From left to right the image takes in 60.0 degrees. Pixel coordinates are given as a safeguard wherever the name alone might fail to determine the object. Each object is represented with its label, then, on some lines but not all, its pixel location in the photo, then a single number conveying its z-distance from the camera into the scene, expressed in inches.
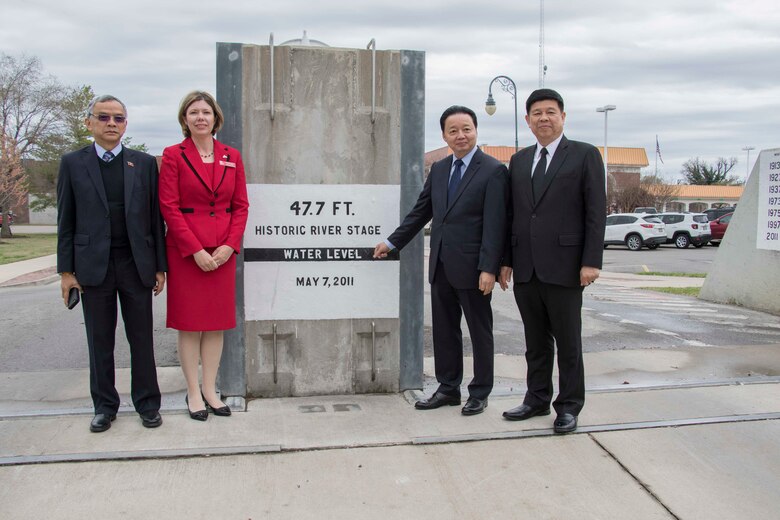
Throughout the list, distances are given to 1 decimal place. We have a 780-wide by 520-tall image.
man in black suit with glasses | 159.0
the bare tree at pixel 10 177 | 1190.3
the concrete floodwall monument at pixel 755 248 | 354.9
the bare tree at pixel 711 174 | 3543.3
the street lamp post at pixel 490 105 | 1115.7
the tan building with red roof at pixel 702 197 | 2950.3
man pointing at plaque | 174.2
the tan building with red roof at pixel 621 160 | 2365.9
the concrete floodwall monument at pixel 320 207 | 185.0
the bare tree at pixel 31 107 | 1487.5
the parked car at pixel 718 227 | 1156.5
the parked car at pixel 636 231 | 1093.1
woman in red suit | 164.7
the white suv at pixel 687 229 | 1136.2
